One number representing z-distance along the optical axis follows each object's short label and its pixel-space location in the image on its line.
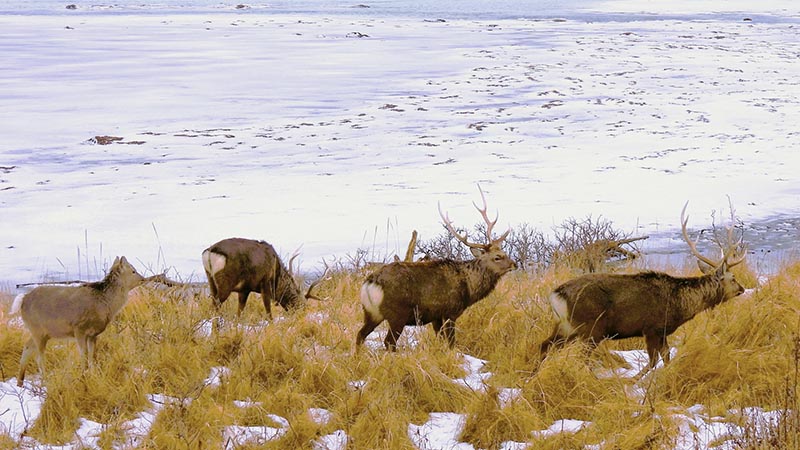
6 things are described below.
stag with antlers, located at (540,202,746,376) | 12.12
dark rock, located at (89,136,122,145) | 33.54
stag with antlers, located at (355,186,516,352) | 12.72
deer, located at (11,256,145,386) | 11.59
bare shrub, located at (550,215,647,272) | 19.29
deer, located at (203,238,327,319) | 14.48
